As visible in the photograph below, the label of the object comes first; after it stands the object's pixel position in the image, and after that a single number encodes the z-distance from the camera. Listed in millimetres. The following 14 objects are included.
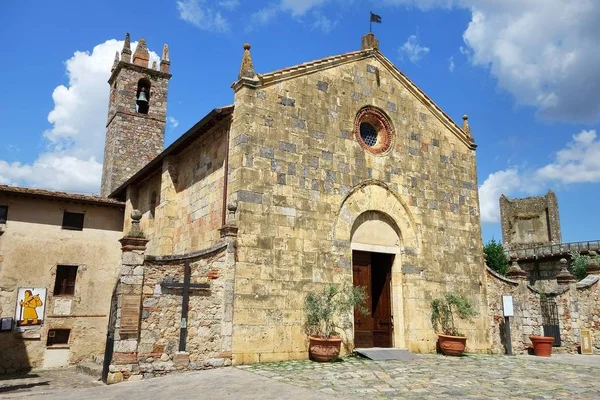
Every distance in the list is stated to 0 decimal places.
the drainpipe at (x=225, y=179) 12125
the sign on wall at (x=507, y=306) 15578
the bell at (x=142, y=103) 25916
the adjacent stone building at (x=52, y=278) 15102
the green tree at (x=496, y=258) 38344
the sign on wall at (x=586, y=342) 16844
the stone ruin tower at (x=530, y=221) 44875
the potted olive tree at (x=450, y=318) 13820
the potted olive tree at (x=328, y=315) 11453
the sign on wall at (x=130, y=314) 9703
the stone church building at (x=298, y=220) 10523
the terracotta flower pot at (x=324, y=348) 11398
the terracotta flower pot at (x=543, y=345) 15362
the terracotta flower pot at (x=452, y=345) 13781
